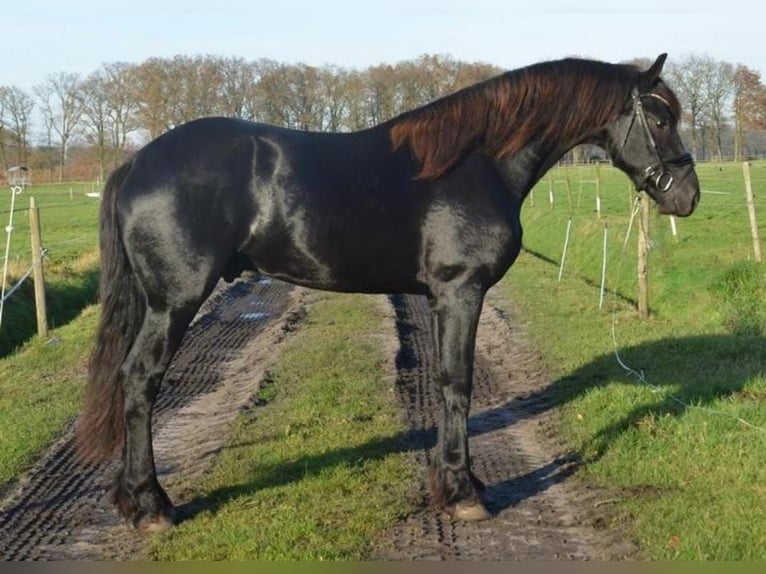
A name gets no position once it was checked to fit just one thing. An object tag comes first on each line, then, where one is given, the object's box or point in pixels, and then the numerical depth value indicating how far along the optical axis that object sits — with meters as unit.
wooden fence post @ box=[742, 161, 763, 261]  15.23
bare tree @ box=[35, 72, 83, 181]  64.94
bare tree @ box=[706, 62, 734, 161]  69.06
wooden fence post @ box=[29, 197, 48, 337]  12.50
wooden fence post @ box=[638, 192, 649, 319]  12.01
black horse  4.96
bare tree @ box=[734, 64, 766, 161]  60.00
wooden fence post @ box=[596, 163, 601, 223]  18.75
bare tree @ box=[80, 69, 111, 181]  55.38
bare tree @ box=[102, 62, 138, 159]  48.69
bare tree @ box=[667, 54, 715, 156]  66.62
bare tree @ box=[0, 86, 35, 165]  70.88
